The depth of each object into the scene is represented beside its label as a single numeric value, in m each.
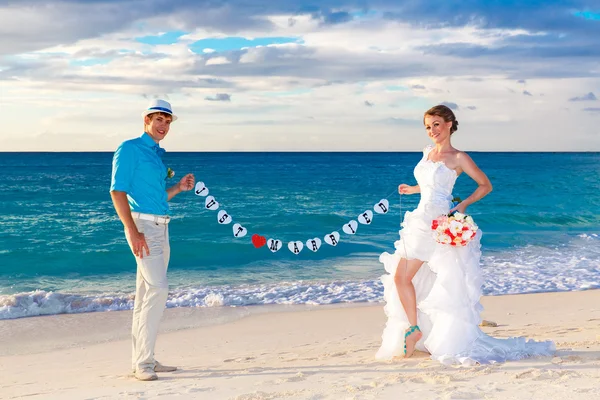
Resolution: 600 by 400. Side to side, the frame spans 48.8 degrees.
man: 5.40
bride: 5.77
